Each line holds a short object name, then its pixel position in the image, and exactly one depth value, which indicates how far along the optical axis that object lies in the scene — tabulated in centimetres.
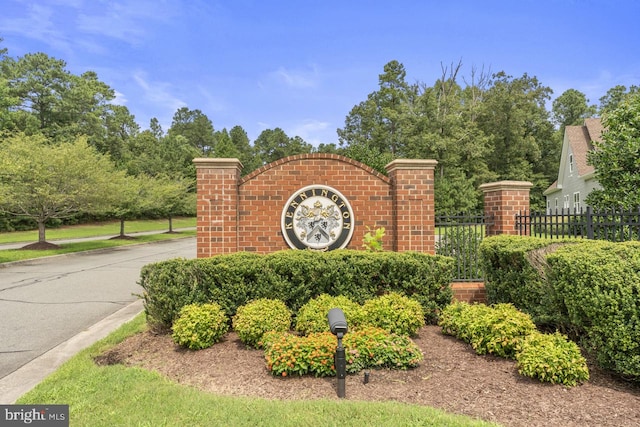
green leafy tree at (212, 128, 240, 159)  5553
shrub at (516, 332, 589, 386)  344
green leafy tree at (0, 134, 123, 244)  1688
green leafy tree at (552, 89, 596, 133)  4500
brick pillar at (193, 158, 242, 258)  630
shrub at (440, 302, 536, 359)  412
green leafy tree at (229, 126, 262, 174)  6900
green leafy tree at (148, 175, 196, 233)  2727
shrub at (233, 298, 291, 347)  448
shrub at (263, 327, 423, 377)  370
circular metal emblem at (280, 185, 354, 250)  654
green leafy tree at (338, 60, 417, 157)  4066
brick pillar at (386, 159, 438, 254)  655
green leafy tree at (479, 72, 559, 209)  3925
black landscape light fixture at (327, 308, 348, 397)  331
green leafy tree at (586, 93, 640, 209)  825
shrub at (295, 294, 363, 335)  456
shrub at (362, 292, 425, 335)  456
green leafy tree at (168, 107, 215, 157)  7894
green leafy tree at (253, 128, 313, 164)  6631
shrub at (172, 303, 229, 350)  443
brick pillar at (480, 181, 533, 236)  700
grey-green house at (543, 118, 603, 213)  2455
